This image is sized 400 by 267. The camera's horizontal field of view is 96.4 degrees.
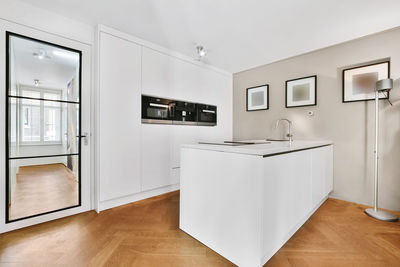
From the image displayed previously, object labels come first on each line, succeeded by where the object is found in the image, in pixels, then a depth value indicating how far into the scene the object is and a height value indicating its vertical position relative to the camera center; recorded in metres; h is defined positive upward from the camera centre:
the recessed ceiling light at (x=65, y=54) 2.13 +0.94
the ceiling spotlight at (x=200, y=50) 2.84 +1.33
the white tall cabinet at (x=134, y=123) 2.29 +0.12
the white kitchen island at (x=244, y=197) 1.20 -0.51
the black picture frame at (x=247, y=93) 3.76 +0.86
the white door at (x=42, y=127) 1.83 +0.05
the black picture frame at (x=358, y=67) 2.34 +0.91
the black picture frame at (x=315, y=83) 2.90 +0.81
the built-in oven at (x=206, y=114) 3.46 +0.37
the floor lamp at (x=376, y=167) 2.08 -0.42
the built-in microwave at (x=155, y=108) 2.67 +0.38
